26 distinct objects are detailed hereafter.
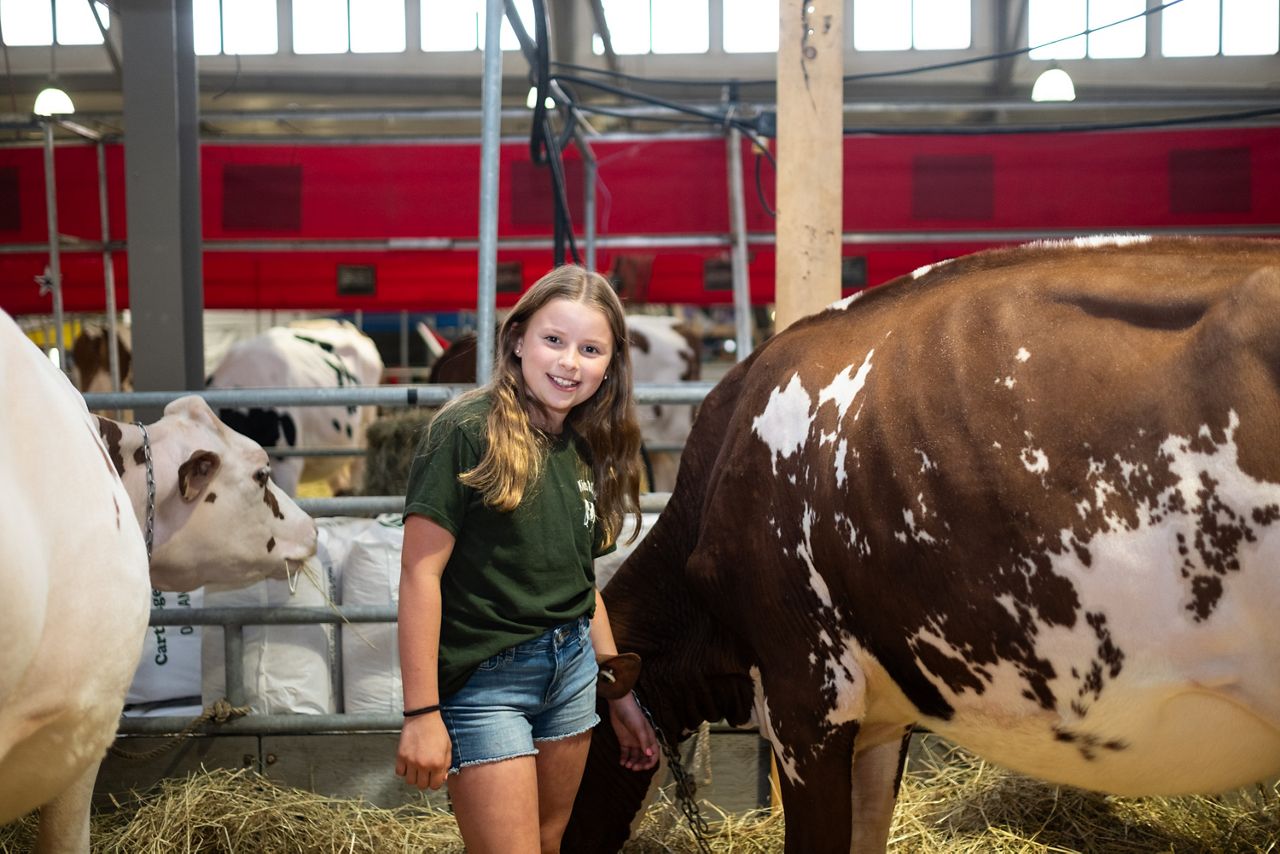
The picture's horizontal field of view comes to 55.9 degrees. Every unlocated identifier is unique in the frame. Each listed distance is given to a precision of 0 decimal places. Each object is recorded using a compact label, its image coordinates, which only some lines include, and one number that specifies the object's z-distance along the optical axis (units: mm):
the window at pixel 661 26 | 17359
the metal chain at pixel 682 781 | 3016
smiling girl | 2299
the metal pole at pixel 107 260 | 7159
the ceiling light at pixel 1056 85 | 9820
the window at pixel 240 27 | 17234
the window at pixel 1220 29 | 16719
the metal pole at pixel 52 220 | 6039
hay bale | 6547
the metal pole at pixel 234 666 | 3762
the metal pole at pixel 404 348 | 13497
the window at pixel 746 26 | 17438
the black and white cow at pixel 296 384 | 7918
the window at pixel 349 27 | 17281
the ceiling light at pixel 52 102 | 9203
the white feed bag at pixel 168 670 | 4055
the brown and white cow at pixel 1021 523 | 1976
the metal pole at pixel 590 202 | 6617
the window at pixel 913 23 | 17438
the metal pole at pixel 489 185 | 3520
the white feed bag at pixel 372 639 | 3959
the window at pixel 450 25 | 17219
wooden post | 3514
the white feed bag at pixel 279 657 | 3885
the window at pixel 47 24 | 16547
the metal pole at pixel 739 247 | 5883
